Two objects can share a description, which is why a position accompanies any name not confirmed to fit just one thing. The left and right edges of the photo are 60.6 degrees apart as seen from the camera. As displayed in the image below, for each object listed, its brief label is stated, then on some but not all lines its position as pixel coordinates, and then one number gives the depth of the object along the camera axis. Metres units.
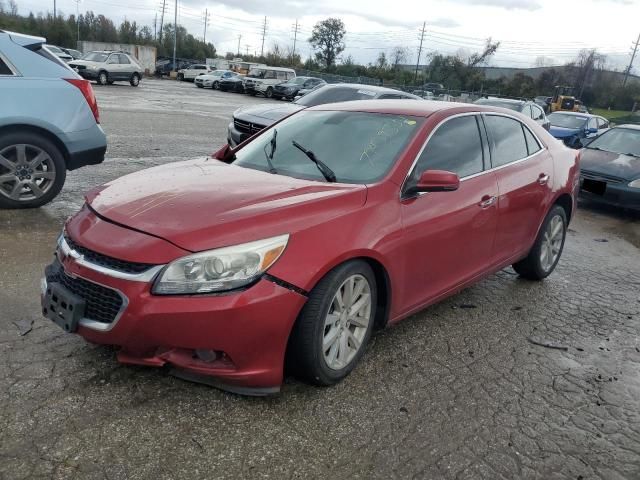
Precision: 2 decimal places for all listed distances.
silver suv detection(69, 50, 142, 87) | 29.95
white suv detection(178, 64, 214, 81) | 45.43
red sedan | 2.57
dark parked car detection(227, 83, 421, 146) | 9.30
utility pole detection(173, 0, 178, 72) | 53.85
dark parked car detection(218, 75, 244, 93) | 37.50
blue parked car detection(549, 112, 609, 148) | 16.72
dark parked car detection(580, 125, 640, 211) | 8.53
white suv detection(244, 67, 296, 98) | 35.00
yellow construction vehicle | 41.05
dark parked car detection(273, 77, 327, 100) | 33.22
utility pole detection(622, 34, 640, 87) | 60.81
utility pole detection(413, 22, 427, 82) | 63.47
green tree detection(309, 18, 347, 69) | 81.19
